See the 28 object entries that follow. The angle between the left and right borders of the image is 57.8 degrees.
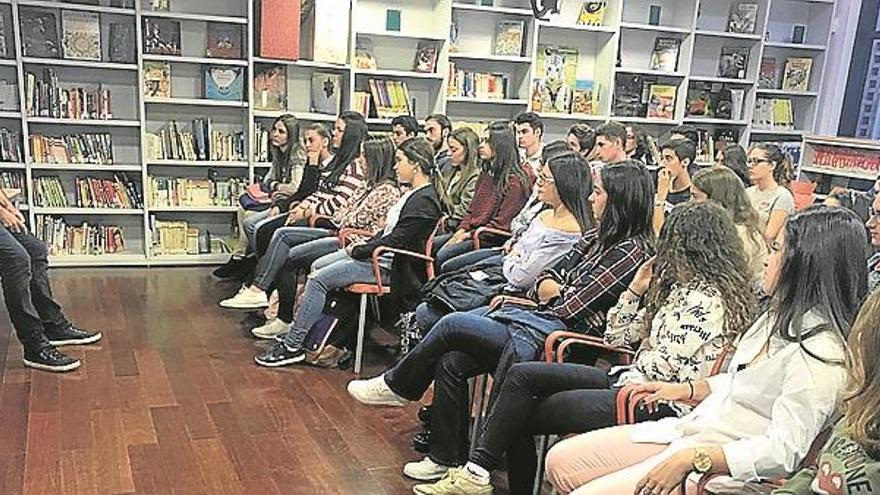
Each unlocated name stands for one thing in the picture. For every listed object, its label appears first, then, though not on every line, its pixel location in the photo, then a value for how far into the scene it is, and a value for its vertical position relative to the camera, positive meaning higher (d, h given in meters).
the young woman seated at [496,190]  4.54 -0.56
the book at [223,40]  5.90 +0.22
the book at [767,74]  7.34 +0.31
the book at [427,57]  6.38 +0.22
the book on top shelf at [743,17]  7.04 +0.78
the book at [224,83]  5.95 -0.09
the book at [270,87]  6.03 -0.09
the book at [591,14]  6.70 +0.68
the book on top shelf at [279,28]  5.77 +0.33
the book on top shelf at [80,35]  5.54 +0.18
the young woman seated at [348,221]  4.34 -0.77
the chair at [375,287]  3.86 -0.99
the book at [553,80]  6.74 +0.11
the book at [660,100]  7.00 +0.01
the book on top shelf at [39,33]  5.44 +0.17
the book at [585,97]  6.83 -0.01
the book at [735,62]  7.16 +0.39
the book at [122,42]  5.64 +0.15
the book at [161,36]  5.70 +0.22
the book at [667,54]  6.97 +0.40
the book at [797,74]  7.39 +0.33
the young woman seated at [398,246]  3.85 -0.82
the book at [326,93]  6.25 -0.11
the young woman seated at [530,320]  2.73 -0.80
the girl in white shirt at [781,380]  1.74 -0.61
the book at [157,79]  5.77 -0.09
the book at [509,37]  6.50 +0.43
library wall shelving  5.68 +0.01
